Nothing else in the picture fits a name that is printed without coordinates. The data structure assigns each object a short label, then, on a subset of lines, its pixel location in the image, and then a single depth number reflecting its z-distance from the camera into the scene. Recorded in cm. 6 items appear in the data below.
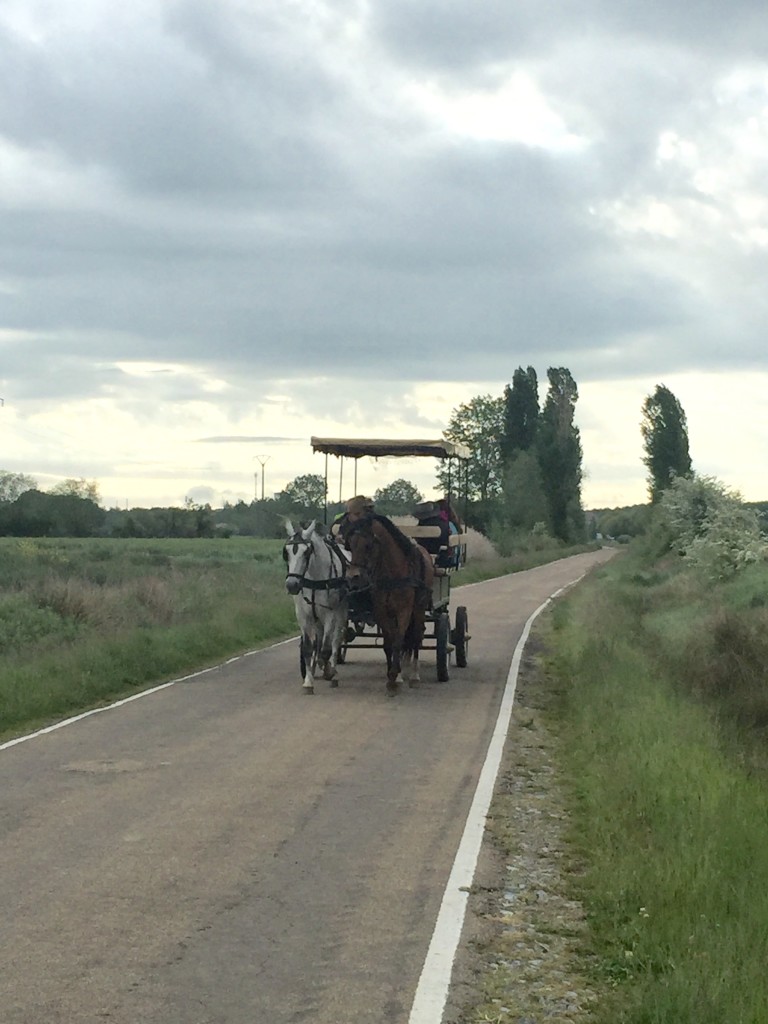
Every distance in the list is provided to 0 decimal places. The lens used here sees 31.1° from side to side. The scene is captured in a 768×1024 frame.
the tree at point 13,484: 11625
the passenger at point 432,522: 1977
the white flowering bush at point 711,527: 4222
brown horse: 1728
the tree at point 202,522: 10469
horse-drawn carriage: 1914
